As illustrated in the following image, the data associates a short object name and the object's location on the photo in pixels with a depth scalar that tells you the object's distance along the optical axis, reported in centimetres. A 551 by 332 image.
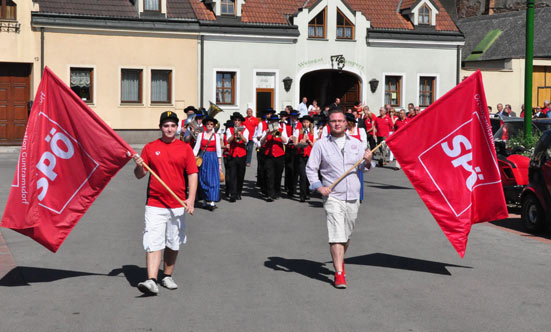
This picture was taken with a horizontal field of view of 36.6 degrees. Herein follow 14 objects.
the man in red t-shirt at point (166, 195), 813
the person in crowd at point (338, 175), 857
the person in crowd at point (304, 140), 1708
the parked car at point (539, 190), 1210
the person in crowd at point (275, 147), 1698
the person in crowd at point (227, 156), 1677
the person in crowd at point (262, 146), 1718
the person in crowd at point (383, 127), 2603
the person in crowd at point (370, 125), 2629
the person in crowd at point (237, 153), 1669
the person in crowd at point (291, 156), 1731
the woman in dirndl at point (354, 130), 1334
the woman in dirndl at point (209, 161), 1521
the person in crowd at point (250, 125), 2186
